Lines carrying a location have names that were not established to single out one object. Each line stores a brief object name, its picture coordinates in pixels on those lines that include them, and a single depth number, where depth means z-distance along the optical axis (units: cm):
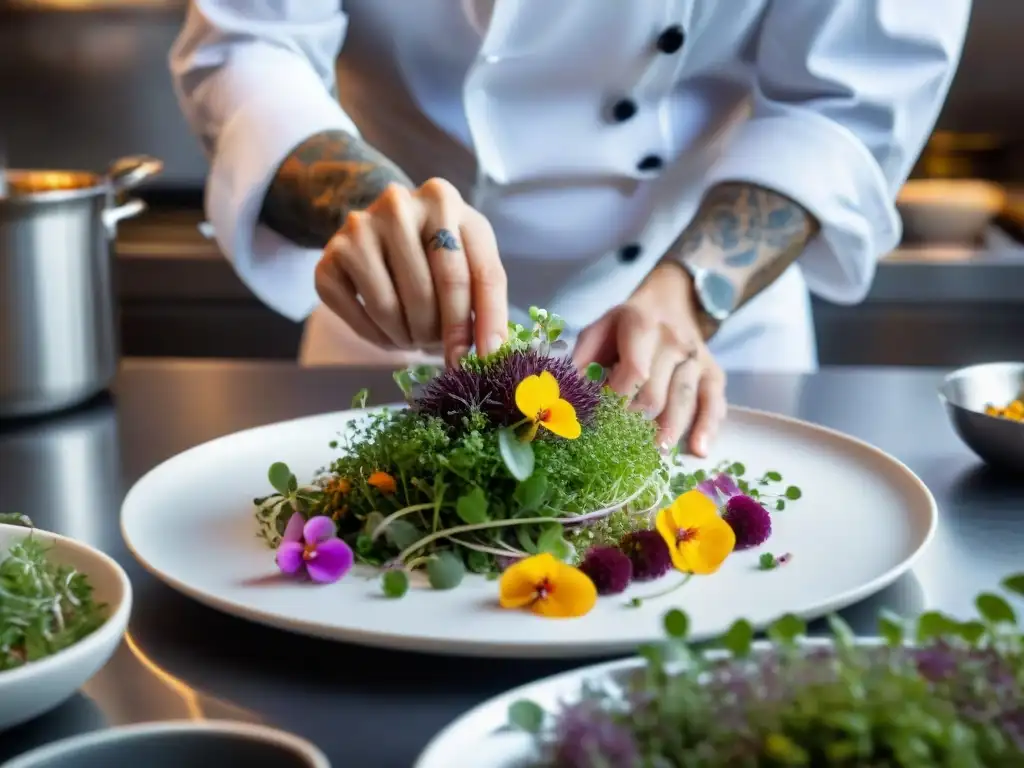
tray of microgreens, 39
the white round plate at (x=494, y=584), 60
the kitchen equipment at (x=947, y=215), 233
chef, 123
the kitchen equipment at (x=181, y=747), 44
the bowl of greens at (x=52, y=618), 52
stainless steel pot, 109
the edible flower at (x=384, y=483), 74
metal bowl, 90
